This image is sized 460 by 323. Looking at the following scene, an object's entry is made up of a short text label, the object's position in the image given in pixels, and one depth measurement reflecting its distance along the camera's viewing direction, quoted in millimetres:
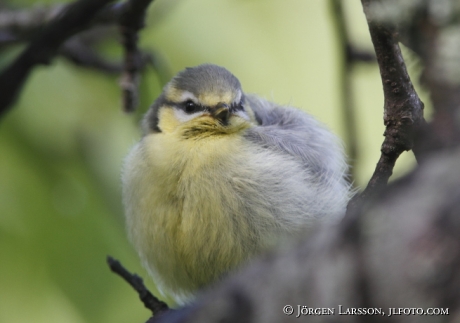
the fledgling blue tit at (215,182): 4633
